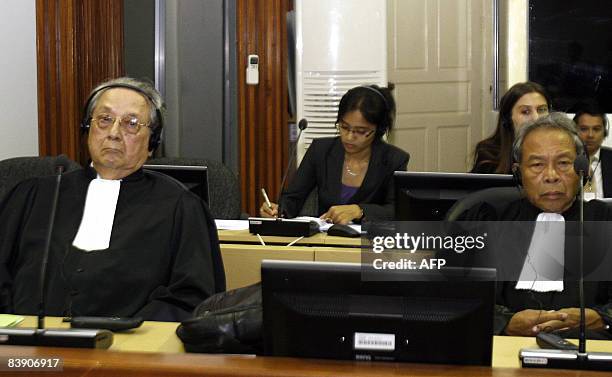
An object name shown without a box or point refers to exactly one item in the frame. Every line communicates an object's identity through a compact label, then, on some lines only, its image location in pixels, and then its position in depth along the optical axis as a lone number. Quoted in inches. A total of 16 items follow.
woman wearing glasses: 178.2
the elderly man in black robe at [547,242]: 89.6
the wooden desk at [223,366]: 66.5
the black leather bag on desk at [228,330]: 74.7
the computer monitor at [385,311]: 67.2
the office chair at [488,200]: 110.8
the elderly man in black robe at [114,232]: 106.0
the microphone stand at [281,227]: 146.4
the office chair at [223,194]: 165.6
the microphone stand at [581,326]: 69.7
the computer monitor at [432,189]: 120.8
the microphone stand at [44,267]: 76.0
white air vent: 225.9
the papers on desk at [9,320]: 84.0
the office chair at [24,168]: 142.2
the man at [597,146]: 170.2
